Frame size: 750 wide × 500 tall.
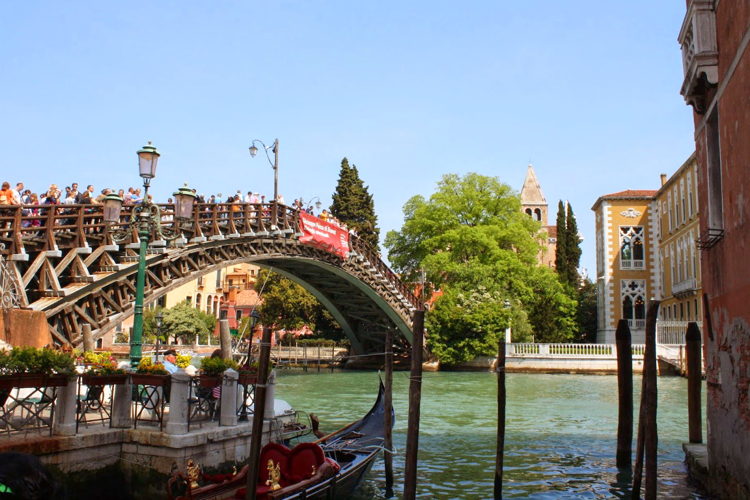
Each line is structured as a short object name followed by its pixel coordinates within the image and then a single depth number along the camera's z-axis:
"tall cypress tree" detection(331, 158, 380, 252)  37.62
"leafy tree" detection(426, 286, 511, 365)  29.16
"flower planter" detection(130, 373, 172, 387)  7.05
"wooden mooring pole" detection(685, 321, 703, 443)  9.27
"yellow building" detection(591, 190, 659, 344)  35.81
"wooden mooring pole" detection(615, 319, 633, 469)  9.30
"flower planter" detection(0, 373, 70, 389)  5.97
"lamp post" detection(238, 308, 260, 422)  8.10
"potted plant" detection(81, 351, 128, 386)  6.86
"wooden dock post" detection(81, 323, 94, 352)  13.58
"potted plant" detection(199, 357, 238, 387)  7.54
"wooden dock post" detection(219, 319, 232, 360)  10.59
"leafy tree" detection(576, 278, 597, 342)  39.03
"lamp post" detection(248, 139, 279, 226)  20.33
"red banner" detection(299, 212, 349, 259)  22.17
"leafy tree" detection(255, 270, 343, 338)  35.81
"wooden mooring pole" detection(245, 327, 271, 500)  5.75
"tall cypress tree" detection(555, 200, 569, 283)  42.03
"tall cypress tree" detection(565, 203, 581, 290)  42.16
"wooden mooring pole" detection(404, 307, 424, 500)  6.77
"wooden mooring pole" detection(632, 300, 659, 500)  6.61
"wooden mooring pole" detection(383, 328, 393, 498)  8.41
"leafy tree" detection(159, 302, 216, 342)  44.19
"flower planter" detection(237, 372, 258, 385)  7.95
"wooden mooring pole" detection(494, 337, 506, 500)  7.99
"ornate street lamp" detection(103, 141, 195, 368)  8.53
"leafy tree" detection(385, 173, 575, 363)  29.72
